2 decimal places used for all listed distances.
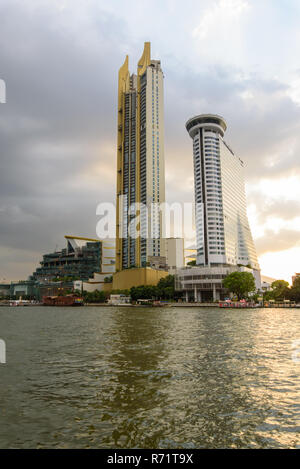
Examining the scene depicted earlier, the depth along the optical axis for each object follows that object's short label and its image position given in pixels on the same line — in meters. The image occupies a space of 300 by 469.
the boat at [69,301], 190.25
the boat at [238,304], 135.12
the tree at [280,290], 154.50
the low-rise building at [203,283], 177.88
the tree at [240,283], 141.38
